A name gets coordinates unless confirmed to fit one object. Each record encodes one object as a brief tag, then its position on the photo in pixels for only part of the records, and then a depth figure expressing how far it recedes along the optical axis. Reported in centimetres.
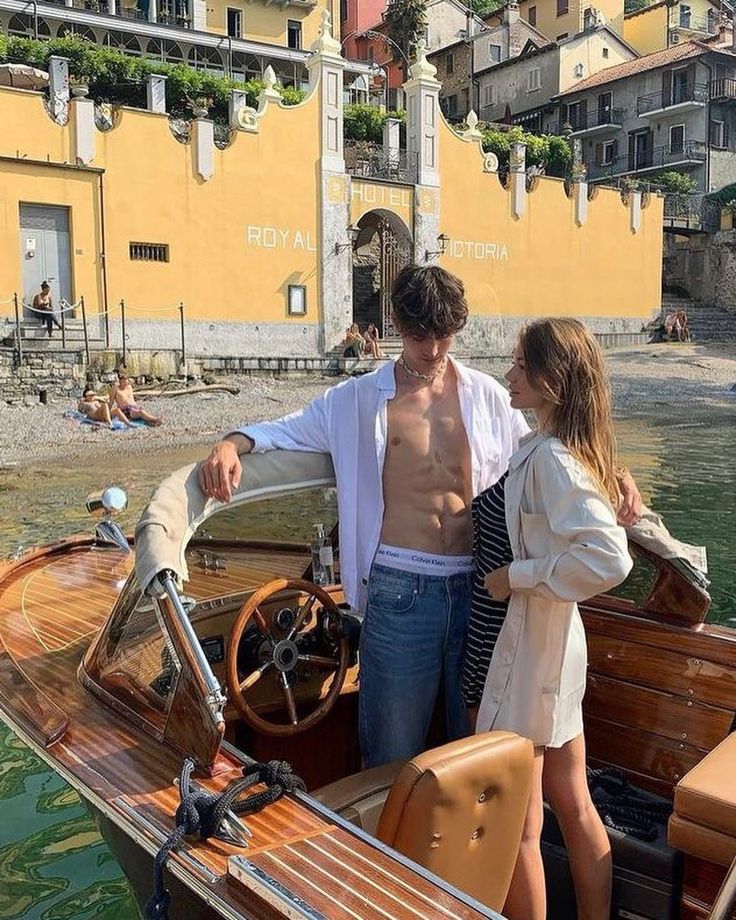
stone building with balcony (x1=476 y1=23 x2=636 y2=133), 5078
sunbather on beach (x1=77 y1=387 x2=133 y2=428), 1830
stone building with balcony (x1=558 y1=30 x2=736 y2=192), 4591
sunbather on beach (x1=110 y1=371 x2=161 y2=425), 1864
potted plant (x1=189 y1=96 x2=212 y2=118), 2486
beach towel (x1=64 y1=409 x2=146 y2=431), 1814
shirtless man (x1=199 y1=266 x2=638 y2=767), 293
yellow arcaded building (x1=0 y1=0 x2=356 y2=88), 3994
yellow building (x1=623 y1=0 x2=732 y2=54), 5750
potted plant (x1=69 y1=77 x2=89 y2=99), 2283
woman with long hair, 240
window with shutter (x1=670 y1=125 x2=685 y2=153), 4662
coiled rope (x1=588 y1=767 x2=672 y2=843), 299
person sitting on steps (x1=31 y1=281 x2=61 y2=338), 2130
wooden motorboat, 225
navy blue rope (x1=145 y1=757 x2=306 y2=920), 237
